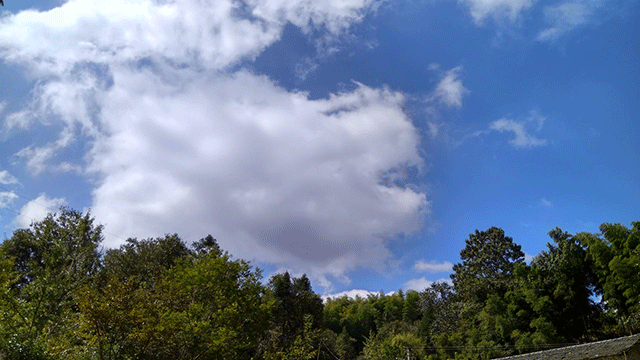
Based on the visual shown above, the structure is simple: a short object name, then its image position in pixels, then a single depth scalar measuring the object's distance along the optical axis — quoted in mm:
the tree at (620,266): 26094
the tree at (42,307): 9359
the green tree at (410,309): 69875
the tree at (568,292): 33281
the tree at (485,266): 40156
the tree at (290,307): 33406
